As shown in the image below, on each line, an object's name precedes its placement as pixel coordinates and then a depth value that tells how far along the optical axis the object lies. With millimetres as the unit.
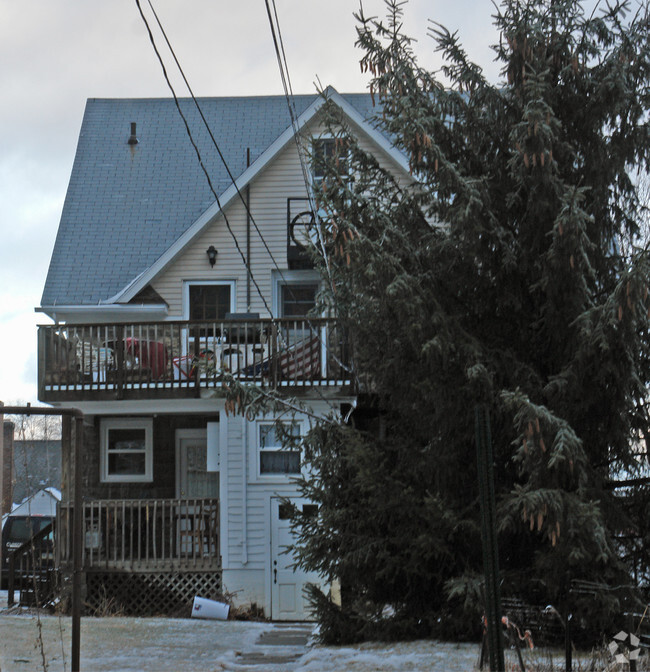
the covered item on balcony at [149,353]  32031
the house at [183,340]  31656
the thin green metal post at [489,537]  9242
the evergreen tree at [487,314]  18078
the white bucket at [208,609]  30484
